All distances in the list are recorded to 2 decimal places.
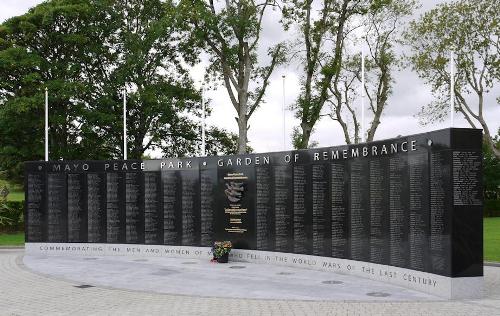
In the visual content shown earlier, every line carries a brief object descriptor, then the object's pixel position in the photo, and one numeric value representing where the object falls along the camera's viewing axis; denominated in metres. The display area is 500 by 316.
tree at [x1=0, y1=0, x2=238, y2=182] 35.75
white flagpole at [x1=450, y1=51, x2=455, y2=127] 12.98
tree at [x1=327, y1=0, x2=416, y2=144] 39.38
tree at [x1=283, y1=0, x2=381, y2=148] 34.78
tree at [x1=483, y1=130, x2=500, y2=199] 61.12
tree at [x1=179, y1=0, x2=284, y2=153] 32.94
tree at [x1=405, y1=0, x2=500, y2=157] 37.97
